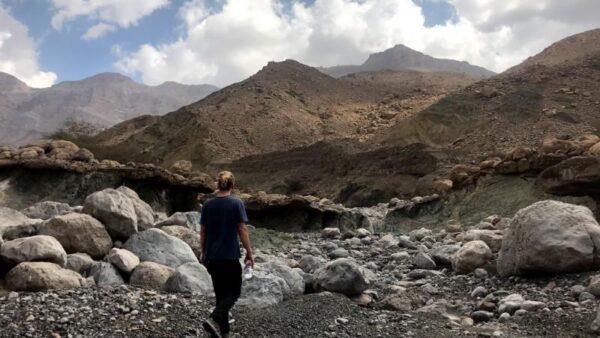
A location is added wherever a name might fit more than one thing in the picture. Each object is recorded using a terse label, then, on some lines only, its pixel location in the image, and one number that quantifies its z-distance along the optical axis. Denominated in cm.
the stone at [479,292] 866
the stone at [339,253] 1293
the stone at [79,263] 827
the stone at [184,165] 2976
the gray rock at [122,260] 829
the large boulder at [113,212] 964
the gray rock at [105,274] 790
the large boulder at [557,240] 847
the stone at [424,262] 1095
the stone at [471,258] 999
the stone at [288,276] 838
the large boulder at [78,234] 882
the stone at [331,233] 1698
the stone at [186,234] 1054
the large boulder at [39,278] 712
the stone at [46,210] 1302
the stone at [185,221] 1256
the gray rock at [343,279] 834
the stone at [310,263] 1070
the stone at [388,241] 1418
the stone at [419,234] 1535
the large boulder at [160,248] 917
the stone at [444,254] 1092
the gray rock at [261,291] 761
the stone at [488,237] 1095
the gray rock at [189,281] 781
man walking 596
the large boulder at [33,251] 765
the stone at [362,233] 1610
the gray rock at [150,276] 796
